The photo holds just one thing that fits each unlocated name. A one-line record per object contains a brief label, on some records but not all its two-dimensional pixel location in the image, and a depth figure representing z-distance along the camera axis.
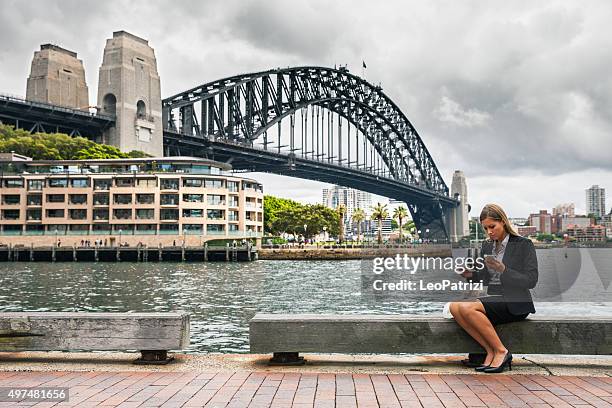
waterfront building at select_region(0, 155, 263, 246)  82.25
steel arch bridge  104.06
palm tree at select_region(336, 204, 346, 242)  108.11
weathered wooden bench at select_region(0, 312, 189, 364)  7.35
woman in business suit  6.83
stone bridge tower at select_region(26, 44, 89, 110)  94.12
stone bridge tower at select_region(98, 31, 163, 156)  89.56
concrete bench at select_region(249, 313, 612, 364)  7.14
